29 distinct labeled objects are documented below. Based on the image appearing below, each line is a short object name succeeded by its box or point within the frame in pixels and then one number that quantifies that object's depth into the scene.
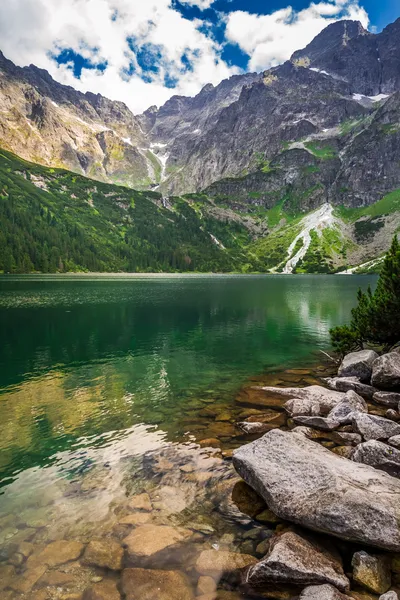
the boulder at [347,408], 19.17
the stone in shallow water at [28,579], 9.32
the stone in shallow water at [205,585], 9.05
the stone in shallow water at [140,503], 12.92
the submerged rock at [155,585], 8.95
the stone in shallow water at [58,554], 10.25
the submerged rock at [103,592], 8.90
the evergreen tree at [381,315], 28.83
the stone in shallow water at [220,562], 9.73
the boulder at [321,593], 8.05
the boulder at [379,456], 13.72
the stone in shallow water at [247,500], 12.41
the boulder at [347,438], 17.03
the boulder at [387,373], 25.00
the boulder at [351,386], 25.17
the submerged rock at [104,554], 10.08
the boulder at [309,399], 21.67
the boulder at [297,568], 8.80
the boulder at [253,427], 19.27
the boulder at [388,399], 22.92
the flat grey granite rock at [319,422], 18.86
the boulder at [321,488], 9.81
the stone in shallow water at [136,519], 12.03
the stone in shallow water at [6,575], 9.46
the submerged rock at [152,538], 10.63
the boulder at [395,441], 16.07
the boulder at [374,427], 17.16
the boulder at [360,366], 28.14
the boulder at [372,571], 8.70
